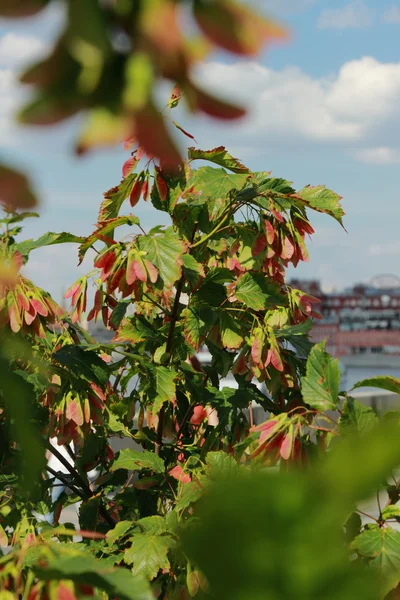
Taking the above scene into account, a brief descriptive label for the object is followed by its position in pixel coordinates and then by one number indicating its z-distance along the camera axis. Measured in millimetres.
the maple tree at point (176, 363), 1635
